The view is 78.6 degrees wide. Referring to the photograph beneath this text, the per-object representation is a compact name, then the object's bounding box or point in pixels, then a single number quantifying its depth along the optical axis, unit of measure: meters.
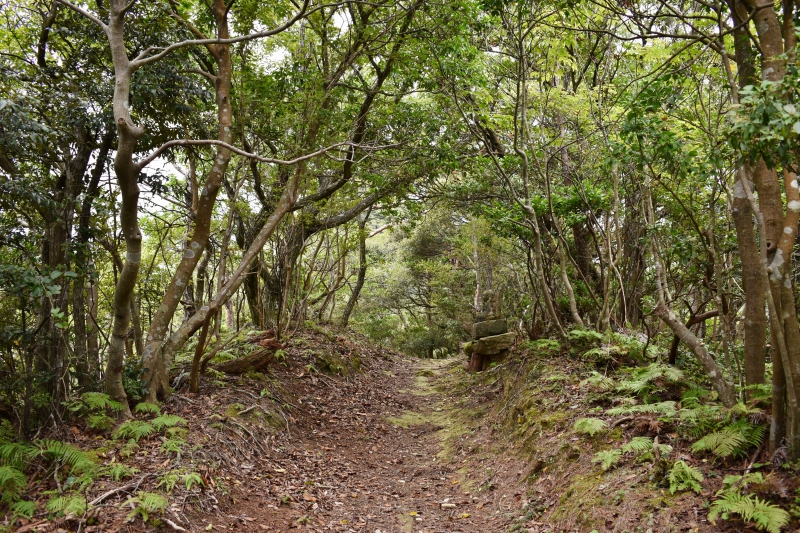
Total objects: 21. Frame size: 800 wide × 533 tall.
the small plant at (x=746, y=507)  3.21
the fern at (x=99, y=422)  5.59
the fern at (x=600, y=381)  6.68
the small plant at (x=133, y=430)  5.60
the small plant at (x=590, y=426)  5.46
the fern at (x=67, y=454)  4.78
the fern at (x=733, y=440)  4.05
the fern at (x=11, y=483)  4.19
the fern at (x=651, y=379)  5.77
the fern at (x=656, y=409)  5.20
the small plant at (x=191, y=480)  4.98
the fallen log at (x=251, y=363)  8.75
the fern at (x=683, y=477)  3.98
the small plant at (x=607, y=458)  4.81
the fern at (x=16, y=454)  4.59
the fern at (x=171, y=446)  5.51
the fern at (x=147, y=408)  6.21
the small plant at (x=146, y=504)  4.33
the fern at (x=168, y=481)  4.83
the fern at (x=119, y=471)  4.80
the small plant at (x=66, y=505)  4.13
